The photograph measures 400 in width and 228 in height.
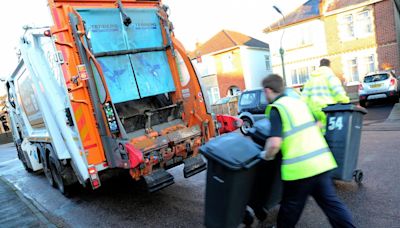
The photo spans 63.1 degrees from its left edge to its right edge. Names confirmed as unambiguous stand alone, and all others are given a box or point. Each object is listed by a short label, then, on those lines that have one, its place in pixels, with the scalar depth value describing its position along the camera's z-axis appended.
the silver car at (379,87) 11.83
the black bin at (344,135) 3.75
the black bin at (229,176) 2.64
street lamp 15.32
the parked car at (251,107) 9.99
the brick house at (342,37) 17.03
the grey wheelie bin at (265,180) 2.97
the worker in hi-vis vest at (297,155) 2.55
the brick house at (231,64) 26.34
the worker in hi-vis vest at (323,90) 4.17
